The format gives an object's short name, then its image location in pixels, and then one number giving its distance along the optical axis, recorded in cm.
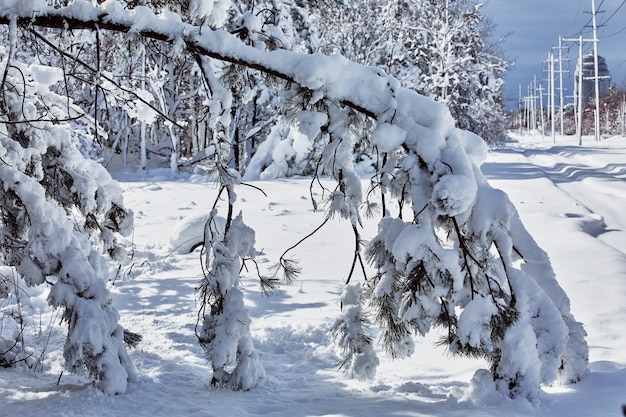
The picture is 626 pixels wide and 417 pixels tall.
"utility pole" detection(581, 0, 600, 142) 4810
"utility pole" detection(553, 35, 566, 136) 6793
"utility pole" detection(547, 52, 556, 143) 6806
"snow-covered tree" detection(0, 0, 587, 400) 295
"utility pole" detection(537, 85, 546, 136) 8570
